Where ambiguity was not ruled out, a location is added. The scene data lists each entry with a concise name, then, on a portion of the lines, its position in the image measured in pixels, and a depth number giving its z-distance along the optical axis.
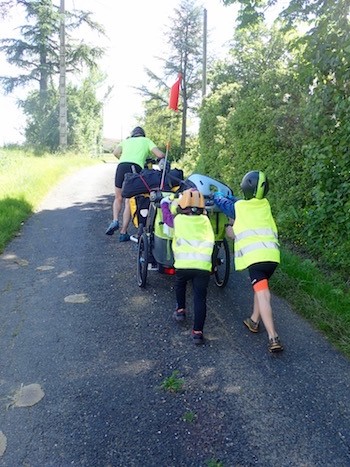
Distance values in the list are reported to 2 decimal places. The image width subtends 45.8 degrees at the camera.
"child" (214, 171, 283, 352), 3.90
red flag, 5.22
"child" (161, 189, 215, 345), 3.96
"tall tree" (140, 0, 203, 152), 29.39
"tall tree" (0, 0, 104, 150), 24.00
